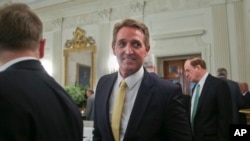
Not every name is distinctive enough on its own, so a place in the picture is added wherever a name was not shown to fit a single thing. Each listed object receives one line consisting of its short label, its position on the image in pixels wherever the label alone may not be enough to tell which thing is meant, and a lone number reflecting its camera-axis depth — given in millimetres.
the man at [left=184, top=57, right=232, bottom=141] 3006
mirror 9992
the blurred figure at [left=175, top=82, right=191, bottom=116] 3803
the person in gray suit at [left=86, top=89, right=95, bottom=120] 7669
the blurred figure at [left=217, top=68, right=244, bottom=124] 4730
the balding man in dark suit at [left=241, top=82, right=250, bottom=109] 6246
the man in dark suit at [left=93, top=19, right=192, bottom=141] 1559
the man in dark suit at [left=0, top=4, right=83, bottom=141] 951
